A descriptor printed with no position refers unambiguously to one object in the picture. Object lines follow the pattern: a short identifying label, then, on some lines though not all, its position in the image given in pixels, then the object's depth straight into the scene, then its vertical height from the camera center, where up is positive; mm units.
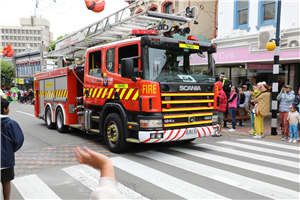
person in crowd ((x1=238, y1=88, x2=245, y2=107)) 12093 -609
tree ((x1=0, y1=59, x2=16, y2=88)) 55975 +2578
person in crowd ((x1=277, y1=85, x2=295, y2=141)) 8705 -670
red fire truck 6090 -143
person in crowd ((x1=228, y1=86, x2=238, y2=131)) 10008 -741
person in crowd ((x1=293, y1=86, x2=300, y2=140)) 8825 -662
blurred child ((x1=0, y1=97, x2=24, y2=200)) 3398 -787
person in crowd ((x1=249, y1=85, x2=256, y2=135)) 9675 -1286
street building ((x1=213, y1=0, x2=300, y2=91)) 12078 +2307
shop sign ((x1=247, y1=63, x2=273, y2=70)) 13977 +989
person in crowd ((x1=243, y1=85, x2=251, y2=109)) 13123 -540
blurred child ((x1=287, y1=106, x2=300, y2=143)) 8195 -1123
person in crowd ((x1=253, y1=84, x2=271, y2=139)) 8758 -794
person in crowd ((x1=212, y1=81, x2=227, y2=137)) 9156 -664
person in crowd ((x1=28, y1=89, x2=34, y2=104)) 31442 -1250
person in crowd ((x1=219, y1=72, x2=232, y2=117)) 10266 -25
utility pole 9195 +356
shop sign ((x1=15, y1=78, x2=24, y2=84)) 56000 +871
